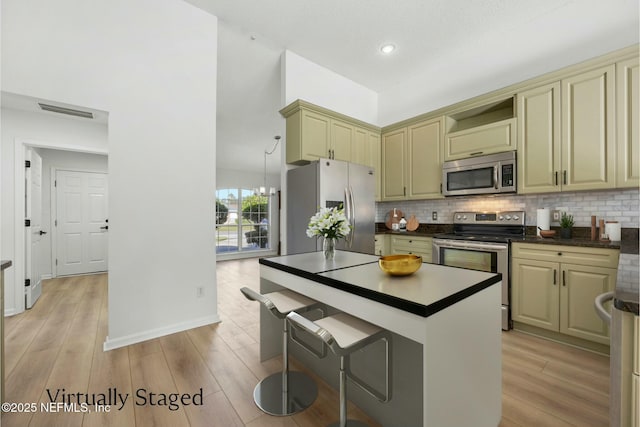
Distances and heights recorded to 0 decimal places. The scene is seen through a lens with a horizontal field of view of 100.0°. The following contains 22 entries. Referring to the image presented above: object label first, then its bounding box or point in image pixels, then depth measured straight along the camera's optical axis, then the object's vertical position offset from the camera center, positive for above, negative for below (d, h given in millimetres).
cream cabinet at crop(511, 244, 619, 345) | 2141 -641
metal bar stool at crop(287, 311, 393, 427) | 1076 -542
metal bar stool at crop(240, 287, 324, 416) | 1559 -1147
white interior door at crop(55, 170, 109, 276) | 4836 -163
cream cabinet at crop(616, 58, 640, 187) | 2170 +730
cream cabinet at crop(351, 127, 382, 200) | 3785 +913
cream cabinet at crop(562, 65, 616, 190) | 2281 +722
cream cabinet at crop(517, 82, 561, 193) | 2561 +718
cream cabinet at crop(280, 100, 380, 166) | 3217 +1000
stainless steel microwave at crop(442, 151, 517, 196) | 2846 +425
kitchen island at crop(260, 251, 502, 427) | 1003 -487
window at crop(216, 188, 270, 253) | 7672 -250
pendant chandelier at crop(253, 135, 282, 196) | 8024 +701
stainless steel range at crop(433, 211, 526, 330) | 2621 -324
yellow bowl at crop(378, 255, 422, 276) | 1336 -267
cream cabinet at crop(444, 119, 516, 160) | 2857 +819
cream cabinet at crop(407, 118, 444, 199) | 3467 +718
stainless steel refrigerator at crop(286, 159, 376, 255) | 3053 +171
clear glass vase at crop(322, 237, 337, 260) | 1891 -252
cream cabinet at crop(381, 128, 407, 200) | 3881 +713
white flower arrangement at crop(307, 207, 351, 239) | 1820 -86
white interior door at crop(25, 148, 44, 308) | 3229 -187
